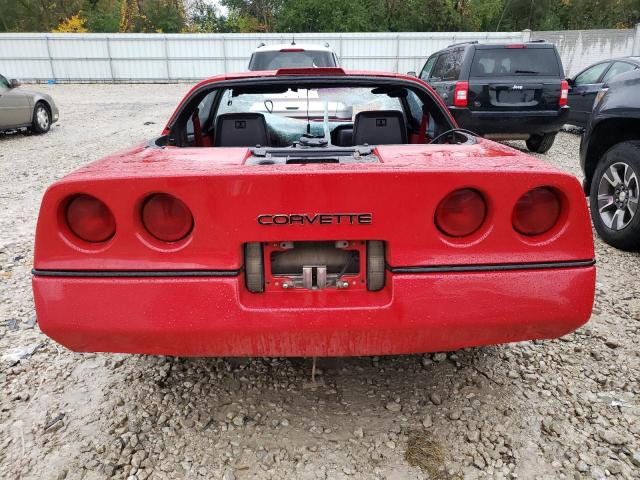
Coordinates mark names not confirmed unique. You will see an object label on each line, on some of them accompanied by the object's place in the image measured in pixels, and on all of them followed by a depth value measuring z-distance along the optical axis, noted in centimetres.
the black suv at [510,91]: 752
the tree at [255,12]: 4022
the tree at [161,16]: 3909
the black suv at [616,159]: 391
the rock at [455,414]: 215
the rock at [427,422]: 211
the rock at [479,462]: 188
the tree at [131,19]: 3938
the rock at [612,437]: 199
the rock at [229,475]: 183
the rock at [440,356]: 259
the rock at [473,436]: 202
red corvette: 168
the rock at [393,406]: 221
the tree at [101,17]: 3909
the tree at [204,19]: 4269
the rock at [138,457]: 190
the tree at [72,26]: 3612
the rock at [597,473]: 181
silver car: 990
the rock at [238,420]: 212
